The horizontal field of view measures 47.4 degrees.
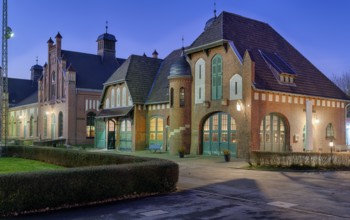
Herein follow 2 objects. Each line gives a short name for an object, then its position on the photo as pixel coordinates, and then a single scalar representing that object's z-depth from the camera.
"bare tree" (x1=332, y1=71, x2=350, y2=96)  71.31
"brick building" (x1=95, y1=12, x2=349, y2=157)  27.14
